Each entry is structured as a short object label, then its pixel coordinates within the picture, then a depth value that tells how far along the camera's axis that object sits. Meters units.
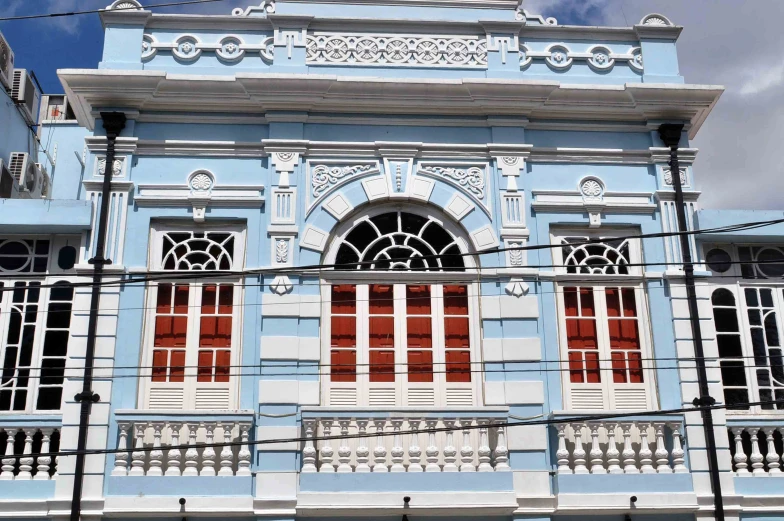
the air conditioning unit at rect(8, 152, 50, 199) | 15.30
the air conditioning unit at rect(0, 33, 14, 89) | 16.02
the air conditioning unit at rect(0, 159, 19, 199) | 14.66
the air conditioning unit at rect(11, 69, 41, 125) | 16.67
